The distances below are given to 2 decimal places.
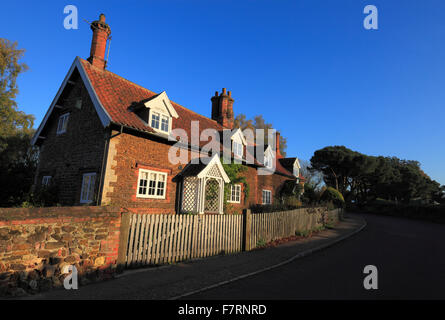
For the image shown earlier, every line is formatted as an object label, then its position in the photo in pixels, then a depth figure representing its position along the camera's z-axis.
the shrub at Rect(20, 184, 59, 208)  11.30
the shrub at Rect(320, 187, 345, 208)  26.73
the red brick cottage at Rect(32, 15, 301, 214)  10.83
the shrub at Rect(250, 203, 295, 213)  17.06
